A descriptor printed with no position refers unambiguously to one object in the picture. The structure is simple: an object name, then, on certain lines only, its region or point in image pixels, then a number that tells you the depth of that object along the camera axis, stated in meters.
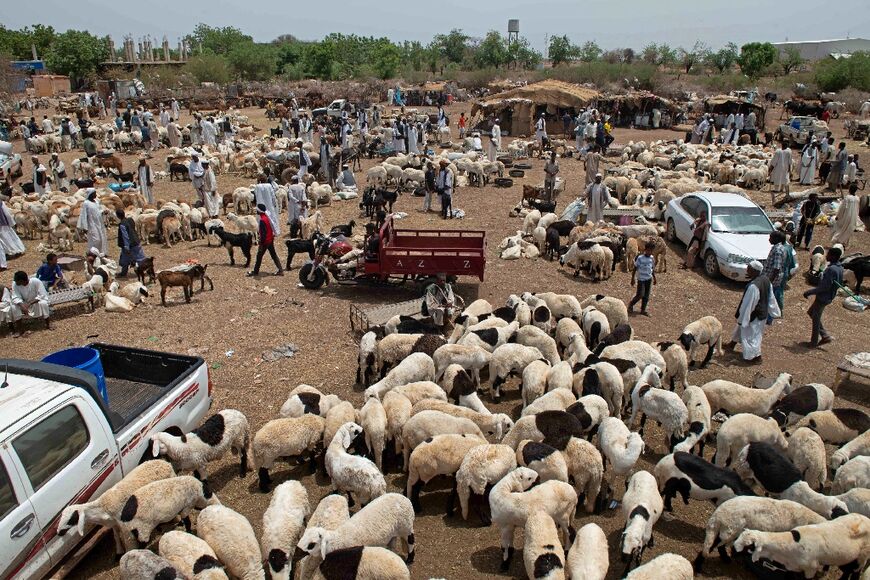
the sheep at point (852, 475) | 6.34
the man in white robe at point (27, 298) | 10.94
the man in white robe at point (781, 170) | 21.39
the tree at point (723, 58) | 82.90
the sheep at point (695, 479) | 6.17
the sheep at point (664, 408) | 7.38
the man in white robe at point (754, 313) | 9.72
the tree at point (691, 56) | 85.19
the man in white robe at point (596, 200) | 16.06
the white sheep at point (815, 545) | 5.36
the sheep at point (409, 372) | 8.29
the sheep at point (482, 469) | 6.27
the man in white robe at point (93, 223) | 14.18
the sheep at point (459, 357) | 8.67
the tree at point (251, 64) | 69.81
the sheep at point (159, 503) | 5.54
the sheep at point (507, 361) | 8.68
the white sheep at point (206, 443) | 6.36
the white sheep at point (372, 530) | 5.29
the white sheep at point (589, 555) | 5.13
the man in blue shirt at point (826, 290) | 9.84
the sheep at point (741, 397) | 7.83
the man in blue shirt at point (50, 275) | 12.12
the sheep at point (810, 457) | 6.66
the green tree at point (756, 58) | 67.62
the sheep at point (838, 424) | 7.26
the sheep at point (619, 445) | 6.60
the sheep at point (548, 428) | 6.80
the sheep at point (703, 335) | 9.59
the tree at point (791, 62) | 68.89
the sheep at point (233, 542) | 5.40
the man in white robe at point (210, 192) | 17.94
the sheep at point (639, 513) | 5.52
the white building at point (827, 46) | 120.44
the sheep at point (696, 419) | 7.13
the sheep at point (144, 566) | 4.91
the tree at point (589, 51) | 93.18
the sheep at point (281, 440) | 6.82
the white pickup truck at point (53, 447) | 4.75
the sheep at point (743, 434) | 6.93
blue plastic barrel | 6.96
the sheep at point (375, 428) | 7.14
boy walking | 11.24
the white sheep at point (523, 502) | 5.75
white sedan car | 13.09
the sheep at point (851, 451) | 6.85
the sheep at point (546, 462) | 6.30
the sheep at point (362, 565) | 4.97
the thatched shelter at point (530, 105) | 33.19
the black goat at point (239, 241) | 14.23
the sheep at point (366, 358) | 9.13
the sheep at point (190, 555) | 5.05
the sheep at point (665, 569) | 5.04
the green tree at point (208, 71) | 64.62
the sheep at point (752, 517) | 5.71
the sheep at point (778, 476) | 5.93
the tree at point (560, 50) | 95.06
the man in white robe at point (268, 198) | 16.09
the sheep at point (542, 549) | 5.12
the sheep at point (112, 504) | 5.24
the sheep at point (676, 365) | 8.80
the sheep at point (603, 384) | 8.00
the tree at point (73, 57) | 64.69
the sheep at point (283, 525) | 5.34
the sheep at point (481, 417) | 7.27
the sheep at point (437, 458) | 6.50
